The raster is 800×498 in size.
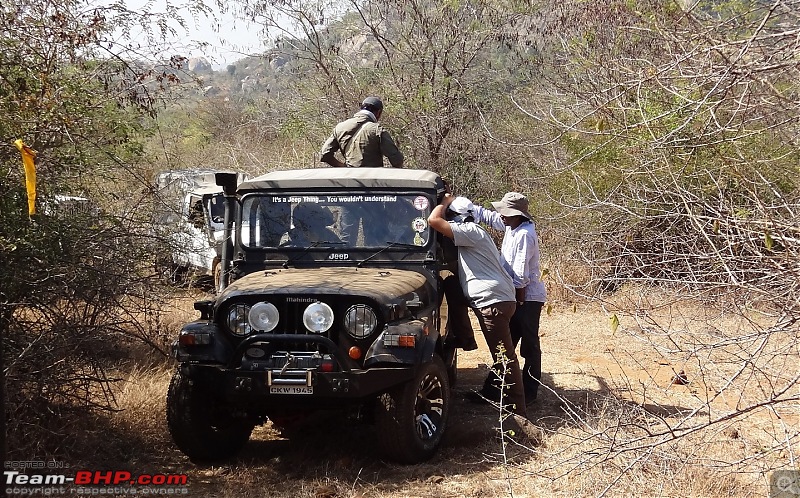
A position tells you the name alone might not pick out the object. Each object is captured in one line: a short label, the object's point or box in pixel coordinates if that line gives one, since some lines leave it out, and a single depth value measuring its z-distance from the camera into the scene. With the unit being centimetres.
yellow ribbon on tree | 441
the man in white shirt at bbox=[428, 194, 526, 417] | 592
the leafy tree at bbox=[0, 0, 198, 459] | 509
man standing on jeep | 778
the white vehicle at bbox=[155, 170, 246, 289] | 641
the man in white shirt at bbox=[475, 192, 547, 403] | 661
